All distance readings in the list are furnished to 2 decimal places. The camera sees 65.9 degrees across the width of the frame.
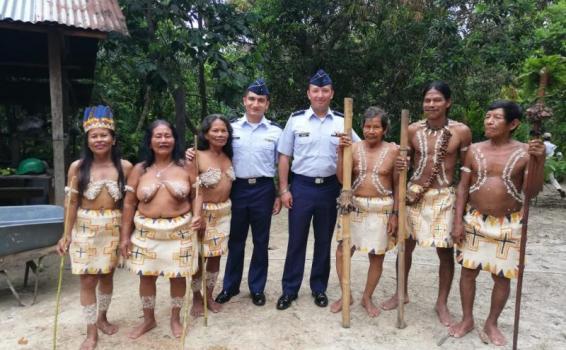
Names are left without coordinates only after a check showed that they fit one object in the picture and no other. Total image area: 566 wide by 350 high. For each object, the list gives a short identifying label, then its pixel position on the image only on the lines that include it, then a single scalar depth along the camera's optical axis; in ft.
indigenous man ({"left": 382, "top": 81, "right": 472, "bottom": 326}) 11.35
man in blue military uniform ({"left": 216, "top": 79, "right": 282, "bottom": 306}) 12.37
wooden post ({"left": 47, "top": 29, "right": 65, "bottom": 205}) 16.02
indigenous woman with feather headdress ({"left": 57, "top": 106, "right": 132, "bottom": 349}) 10.40
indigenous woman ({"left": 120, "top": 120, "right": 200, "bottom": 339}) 10.43
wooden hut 14.01
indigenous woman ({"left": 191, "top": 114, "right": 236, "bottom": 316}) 11.70
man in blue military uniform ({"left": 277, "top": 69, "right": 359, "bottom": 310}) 12.27
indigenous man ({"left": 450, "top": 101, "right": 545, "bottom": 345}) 10.18
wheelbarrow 13.42
